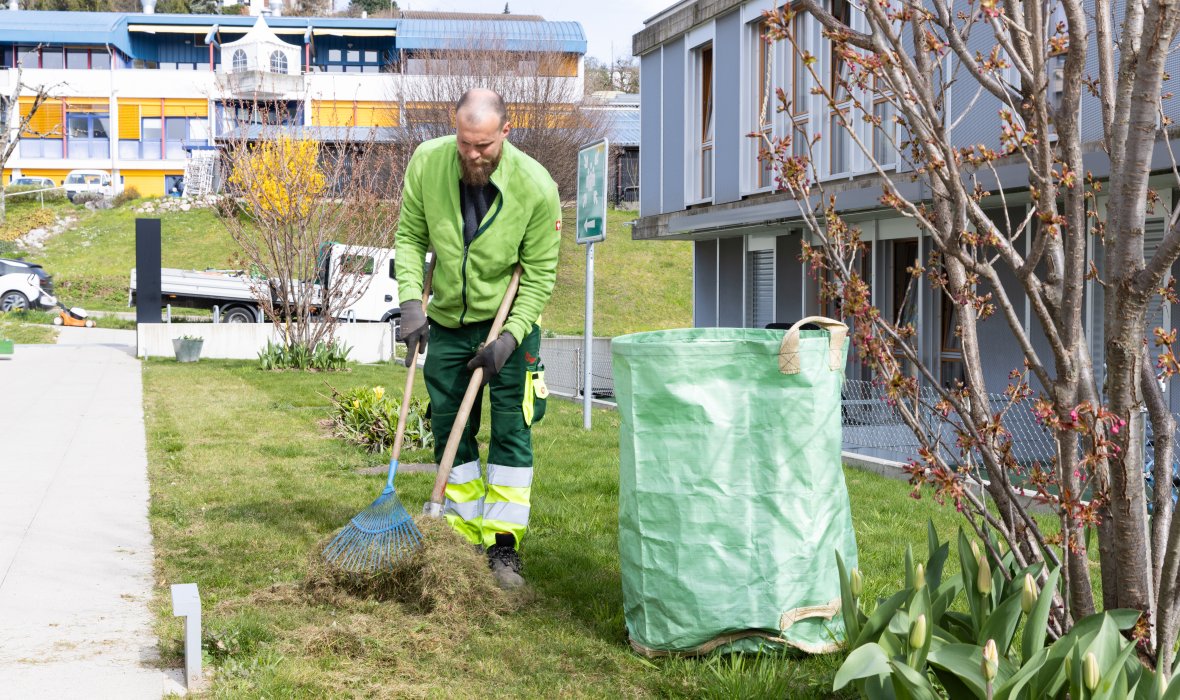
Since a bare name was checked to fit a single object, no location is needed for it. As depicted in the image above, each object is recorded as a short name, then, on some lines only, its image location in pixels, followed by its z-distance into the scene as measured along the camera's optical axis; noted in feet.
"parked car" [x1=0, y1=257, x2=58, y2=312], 100.99
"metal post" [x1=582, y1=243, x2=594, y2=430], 34.68
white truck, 90.33
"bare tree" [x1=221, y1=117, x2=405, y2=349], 55.62
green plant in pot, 62.39
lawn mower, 94.68
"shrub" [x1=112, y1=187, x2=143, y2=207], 158.10
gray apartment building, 37.29
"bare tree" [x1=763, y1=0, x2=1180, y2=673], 8.67
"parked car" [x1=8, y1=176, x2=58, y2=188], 167.22
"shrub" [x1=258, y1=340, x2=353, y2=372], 57.36
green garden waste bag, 12.14
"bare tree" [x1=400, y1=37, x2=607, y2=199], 121.08
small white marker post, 11.66
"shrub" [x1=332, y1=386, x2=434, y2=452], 29.32
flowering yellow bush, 55.16
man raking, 15.67
